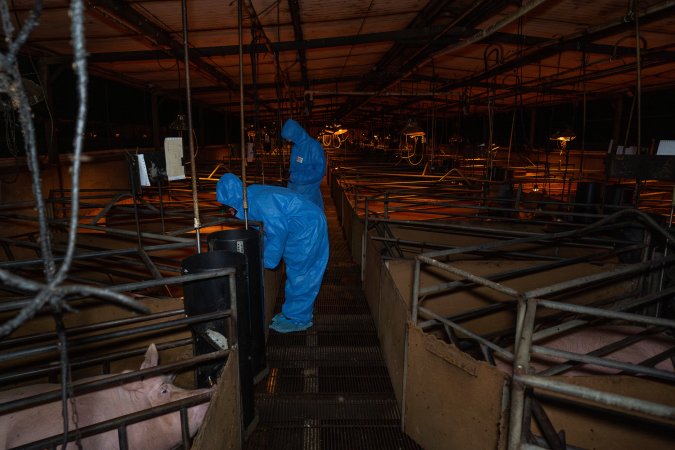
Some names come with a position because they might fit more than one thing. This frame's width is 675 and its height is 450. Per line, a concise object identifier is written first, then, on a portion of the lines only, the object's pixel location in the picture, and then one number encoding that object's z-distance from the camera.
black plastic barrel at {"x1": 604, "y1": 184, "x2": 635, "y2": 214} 6.97
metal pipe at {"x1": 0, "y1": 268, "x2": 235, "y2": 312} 2.05
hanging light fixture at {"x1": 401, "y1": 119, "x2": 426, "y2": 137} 9.16
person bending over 4.19
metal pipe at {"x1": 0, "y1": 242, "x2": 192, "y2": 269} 2.88
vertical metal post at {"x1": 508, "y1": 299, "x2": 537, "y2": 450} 2.03
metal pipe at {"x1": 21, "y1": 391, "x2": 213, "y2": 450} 1.80
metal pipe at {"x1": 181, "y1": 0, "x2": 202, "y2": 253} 2.68
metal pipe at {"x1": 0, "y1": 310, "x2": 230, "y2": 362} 1.85
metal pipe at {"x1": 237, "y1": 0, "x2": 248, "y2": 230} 3.35
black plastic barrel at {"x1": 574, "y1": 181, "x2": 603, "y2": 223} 7.30
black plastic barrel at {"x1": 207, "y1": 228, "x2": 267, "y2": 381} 3.28
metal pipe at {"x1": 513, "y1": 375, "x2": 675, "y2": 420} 1.59
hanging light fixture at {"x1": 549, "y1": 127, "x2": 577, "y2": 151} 8.99
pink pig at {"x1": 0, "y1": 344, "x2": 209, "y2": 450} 2.58
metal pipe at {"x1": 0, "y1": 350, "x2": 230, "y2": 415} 1.82
